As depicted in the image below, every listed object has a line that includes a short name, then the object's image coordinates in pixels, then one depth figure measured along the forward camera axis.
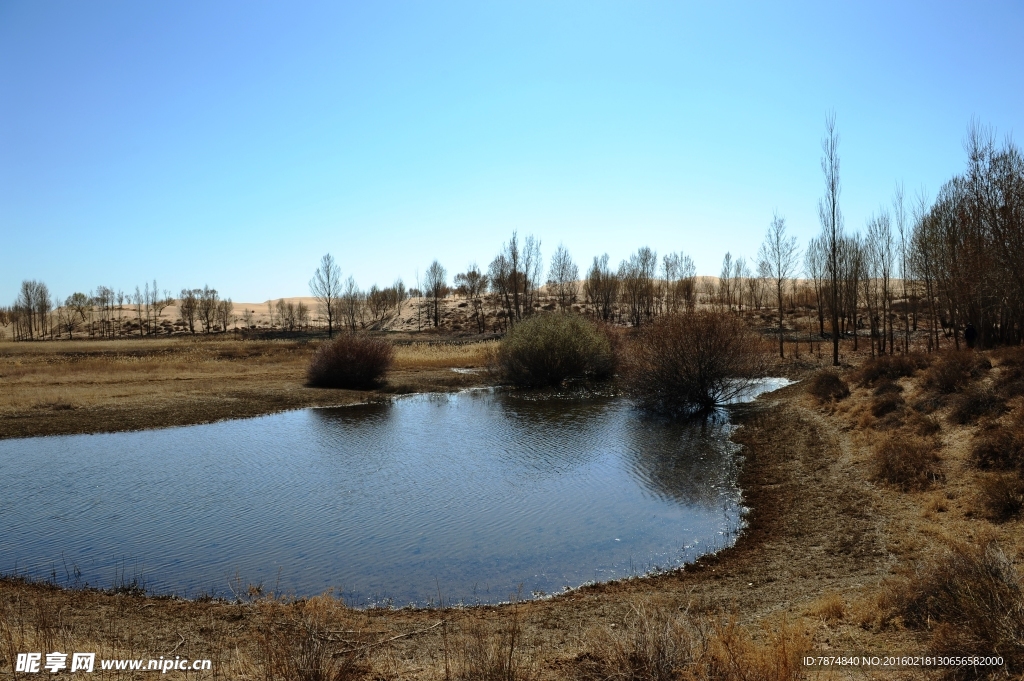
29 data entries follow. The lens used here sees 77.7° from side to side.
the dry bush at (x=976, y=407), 15.28
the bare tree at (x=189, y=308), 95.84
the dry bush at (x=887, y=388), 20.50
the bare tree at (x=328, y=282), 87.06
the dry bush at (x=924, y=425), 15.72
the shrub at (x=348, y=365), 39.03
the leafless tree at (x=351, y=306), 96.21
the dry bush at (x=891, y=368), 22.59
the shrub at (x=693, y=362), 26.95
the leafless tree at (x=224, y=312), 107.70
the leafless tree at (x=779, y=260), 46.08
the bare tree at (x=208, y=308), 99.81
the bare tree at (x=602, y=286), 83.49
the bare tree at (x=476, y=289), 92.24
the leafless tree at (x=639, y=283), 81.56
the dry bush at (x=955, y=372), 18.22
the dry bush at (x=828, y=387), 24.50
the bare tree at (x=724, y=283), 94.36
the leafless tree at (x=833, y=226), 36.41
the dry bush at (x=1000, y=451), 12.38
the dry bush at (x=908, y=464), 13.34
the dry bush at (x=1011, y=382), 15.59
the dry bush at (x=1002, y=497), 10.56
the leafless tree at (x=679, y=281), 72.70
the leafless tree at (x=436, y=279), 94.38
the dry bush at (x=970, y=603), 5.33
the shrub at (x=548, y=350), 38.16
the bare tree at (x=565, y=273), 93.56
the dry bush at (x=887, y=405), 18.98
